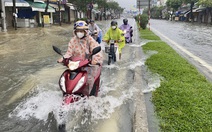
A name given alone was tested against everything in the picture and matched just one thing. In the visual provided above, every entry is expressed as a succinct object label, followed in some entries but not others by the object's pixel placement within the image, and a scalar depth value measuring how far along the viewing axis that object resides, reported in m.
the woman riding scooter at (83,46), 3.09
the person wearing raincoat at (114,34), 5.86
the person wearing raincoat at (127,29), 9.49
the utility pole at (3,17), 14.53
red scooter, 2.57
